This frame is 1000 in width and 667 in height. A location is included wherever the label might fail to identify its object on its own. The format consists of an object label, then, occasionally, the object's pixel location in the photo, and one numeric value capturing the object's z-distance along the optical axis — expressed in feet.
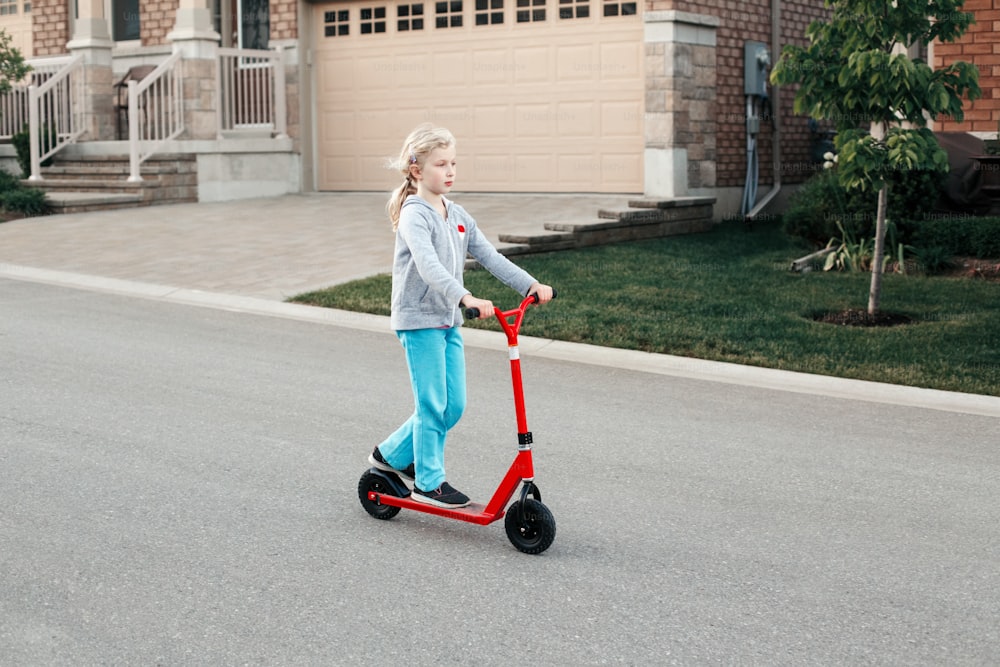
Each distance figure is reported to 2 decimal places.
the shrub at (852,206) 44.80
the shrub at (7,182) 63.21
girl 17.31
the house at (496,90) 58.54
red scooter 16.72
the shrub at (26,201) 61.05
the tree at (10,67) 66.23
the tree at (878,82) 33.94
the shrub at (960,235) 42.70
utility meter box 62.18
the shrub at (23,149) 68.33
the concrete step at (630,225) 48.57
